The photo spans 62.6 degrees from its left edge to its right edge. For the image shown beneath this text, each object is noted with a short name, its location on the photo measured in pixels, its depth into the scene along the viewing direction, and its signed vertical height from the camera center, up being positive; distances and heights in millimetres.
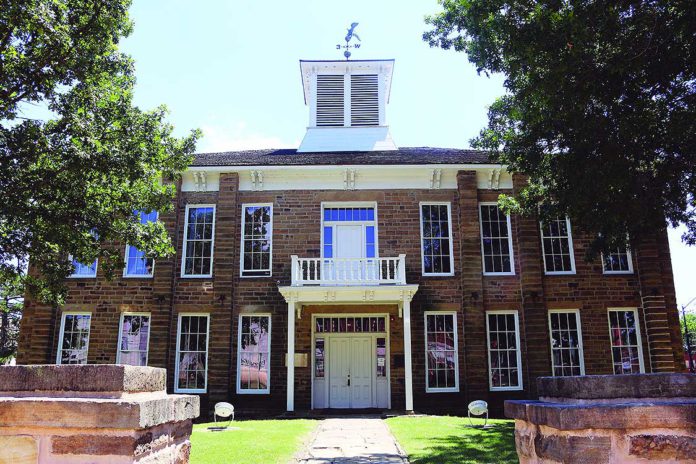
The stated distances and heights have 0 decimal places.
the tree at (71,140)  10633 +4370
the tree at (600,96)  9109 +4646
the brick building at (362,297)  16875 +2019
